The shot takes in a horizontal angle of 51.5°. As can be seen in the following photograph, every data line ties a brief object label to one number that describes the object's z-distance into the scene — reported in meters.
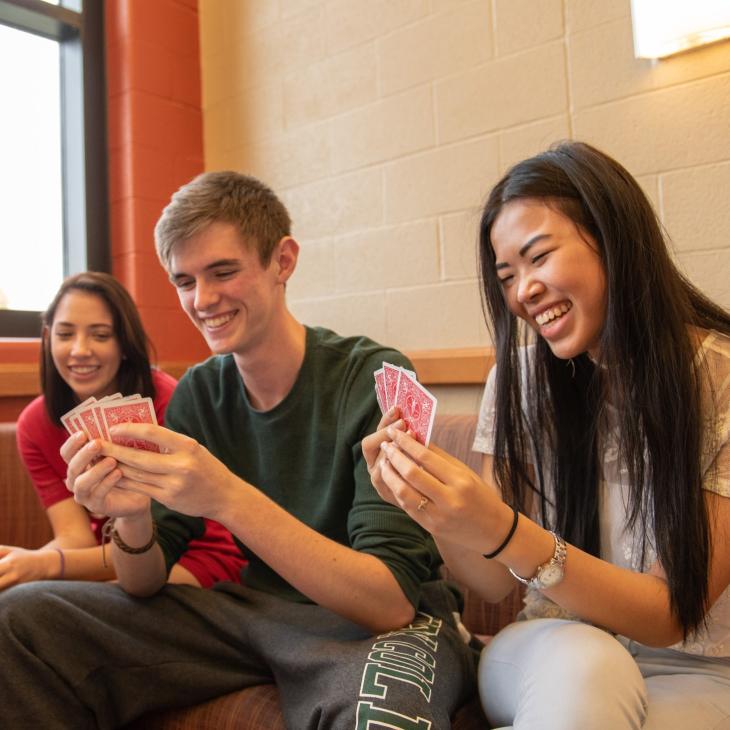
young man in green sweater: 1.25
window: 2.91
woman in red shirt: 1.96
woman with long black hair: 1.06
